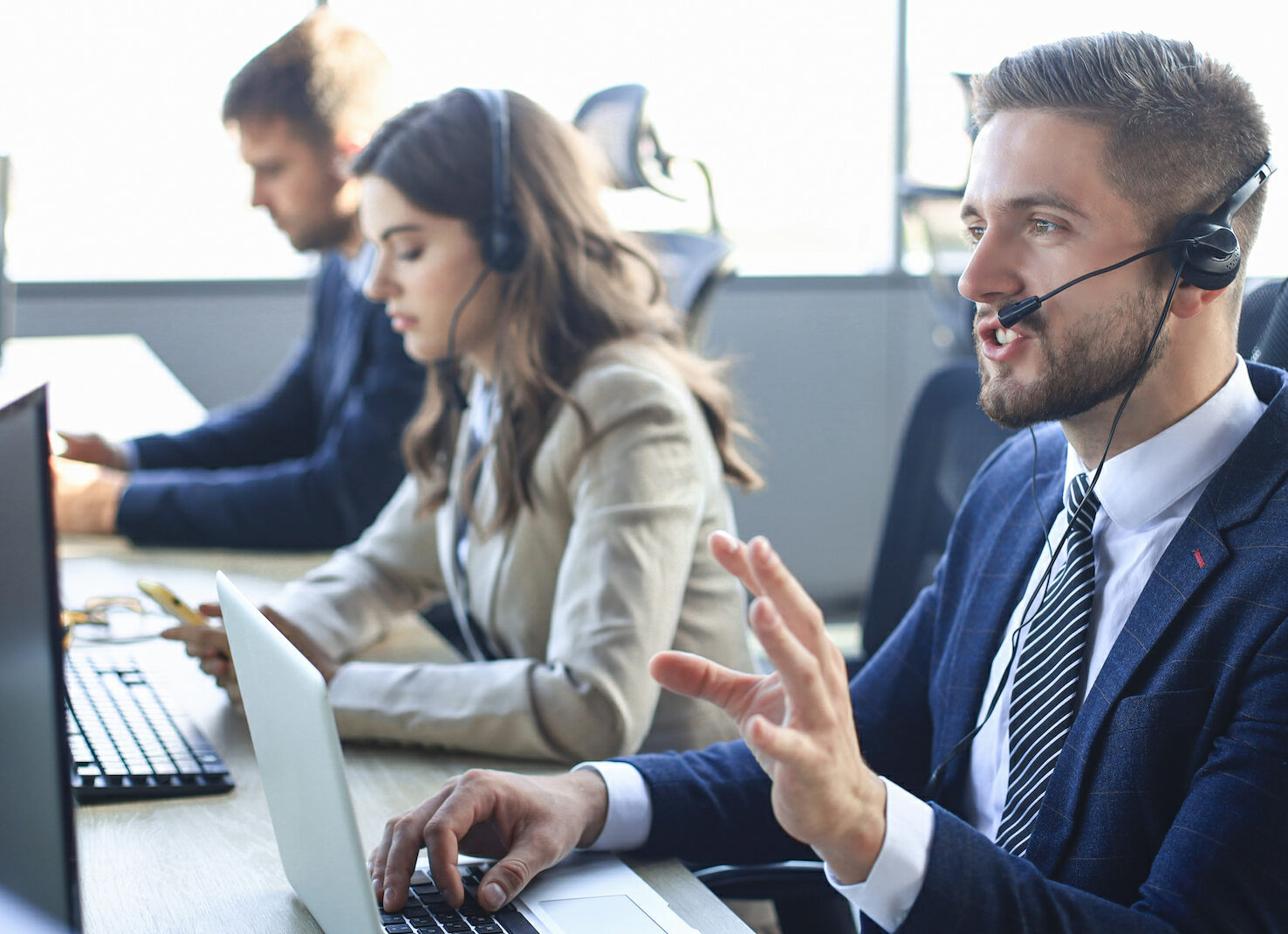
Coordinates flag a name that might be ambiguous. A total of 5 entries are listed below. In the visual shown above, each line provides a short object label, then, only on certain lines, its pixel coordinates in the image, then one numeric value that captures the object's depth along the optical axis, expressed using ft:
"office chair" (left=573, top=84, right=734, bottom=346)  6.53
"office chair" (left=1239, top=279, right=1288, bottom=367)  3.37
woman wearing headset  4.12
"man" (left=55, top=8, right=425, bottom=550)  6.39
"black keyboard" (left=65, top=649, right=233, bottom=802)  3.39
